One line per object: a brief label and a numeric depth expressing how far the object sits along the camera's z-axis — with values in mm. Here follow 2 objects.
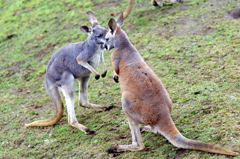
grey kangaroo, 8797
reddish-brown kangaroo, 6199
